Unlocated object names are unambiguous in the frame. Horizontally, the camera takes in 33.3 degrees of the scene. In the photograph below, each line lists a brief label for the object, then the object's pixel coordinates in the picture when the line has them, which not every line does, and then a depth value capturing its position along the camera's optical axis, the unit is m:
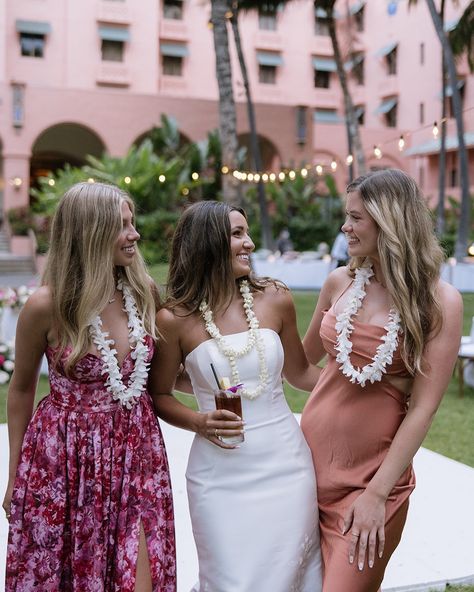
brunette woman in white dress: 2.34
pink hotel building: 26.78
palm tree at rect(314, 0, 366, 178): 20.25
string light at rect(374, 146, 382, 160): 12.42
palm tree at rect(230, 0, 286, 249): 20.98
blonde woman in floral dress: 2.37
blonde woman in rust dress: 2.19
